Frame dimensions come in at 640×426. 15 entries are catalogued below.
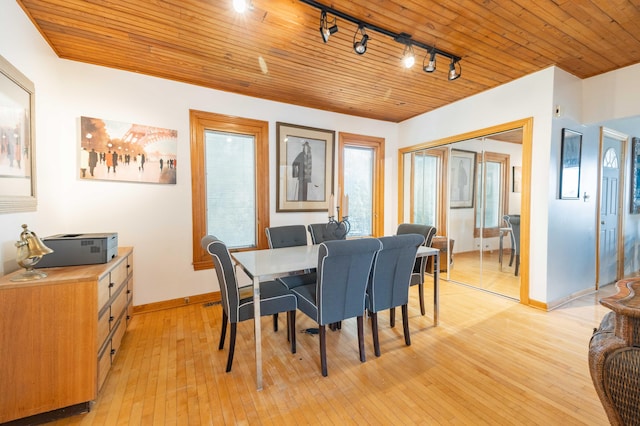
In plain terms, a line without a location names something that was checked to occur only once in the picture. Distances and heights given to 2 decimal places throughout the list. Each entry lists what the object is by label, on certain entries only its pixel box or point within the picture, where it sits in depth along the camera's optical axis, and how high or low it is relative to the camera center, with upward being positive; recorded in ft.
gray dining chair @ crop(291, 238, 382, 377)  6.13 -1.94
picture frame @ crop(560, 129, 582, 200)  10.28 +1.48
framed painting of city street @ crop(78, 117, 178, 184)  9.14 +1.80
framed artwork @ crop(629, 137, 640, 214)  13.43 +1.35
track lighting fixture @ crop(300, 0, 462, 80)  6.75 +4.66
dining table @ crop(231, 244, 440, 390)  6.09 -1.55
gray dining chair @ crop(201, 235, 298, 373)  6.25 -2.41
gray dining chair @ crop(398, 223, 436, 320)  9.00 -1.85
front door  12.24 -0.12
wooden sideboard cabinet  4.84 -2.59
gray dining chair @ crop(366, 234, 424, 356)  7.04 -1.87
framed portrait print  12.75 +1.71
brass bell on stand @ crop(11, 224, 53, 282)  5.08 -0.95
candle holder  9.83 -0.91
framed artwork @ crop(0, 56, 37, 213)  5.57 +1.36
